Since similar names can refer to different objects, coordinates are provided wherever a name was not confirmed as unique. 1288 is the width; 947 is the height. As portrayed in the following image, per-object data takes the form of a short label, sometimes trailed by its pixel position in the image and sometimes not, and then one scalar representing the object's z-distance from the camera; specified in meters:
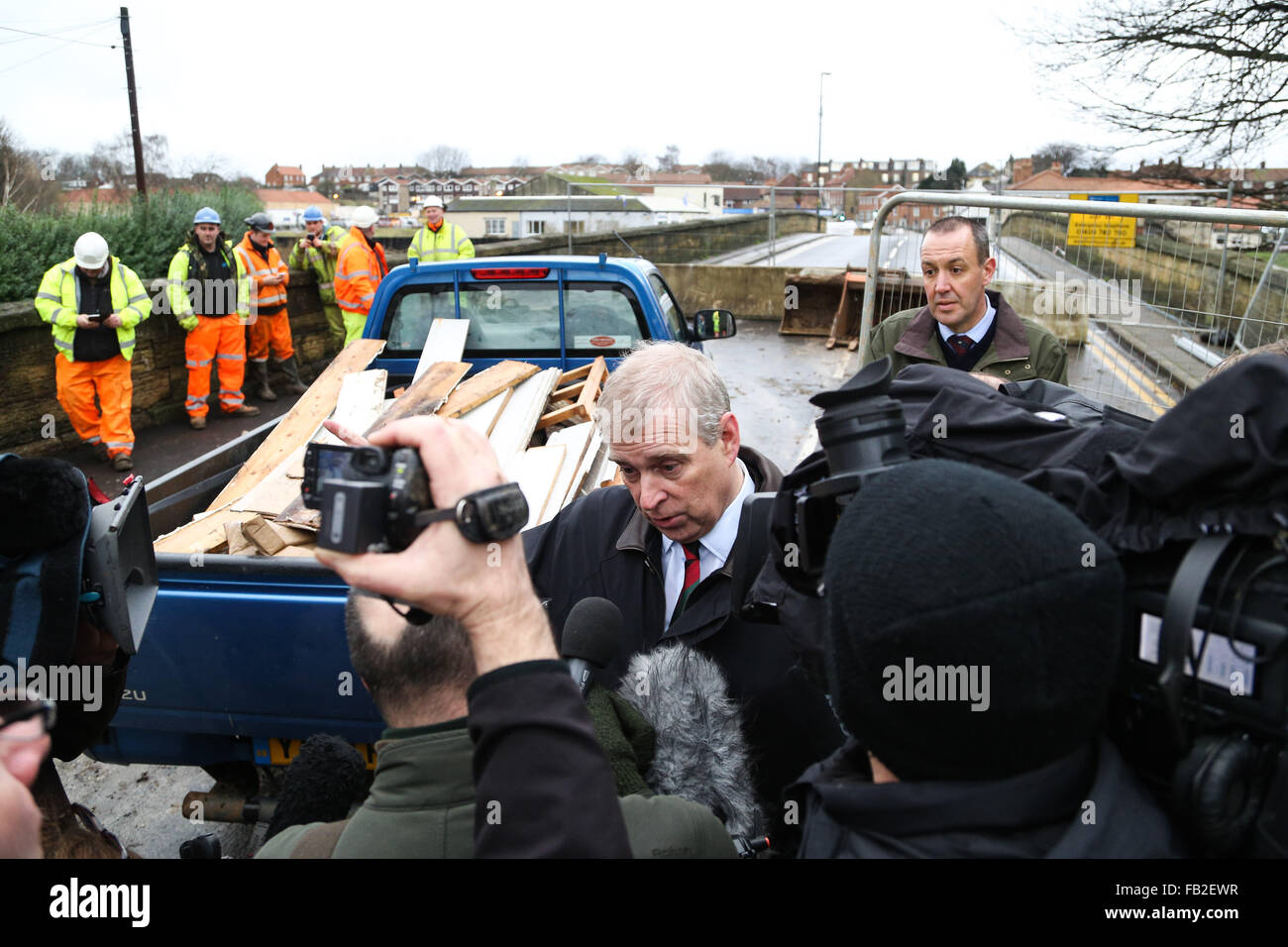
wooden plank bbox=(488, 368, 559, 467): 4.36
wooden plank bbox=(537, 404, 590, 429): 4.68
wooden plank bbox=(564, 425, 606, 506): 4.00
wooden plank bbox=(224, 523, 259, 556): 3.53
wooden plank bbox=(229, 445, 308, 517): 3.74
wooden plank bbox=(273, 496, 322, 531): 3.49
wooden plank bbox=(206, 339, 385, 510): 4.23
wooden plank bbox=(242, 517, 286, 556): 3.45
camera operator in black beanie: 0.99
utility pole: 20.89
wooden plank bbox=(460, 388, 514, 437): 4.43
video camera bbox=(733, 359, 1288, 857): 0.99
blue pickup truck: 3.05
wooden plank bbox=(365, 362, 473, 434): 4.46
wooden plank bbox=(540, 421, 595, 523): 3.83
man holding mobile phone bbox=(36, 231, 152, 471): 8.15
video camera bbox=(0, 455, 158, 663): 1.76
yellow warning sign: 6.10
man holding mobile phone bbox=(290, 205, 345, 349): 12.48
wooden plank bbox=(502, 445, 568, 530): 3.78
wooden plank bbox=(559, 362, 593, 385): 5.27
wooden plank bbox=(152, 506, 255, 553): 3.56
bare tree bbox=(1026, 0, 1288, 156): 12.23
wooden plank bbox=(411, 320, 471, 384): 5.25
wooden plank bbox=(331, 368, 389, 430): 4.66
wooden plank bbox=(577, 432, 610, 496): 4.17
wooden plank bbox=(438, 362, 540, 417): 4.47
